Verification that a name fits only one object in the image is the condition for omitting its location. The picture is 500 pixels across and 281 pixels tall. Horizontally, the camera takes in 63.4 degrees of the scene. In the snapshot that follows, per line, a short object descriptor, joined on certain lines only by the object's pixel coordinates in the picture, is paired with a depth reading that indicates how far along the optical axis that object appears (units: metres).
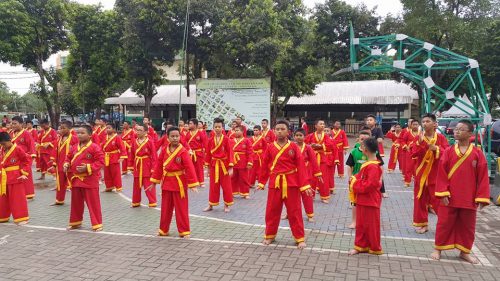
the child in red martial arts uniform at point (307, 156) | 6.55
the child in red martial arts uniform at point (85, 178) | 6.20
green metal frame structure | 10.43
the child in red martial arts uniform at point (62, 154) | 8.23
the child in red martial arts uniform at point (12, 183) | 6.74
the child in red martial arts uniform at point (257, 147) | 10.57
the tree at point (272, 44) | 20.72
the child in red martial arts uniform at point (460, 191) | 4.85
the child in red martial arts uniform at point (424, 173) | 6.22
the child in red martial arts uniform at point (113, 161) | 9.79
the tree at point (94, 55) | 26.86
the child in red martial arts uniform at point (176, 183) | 5.88
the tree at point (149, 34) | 21.84
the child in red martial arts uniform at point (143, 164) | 8.12
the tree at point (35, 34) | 21.97
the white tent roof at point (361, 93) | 25.89
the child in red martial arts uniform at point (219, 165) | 7.82
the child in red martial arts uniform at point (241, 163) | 9.02
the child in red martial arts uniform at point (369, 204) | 5.09
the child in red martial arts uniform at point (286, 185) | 5.45
